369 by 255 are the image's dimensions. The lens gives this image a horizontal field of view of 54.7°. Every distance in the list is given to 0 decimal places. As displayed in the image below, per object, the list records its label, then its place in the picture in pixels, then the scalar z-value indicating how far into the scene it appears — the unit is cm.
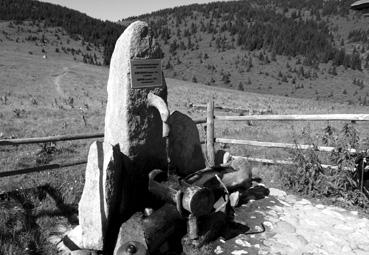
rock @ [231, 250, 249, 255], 412
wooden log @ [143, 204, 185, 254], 390
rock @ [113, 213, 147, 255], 383
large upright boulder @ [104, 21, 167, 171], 469
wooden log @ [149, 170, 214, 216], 404
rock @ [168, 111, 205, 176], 557
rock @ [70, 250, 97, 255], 402
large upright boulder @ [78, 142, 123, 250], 405
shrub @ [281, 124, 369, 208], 546
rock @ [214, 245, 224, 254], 414
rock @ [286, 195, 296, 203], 568
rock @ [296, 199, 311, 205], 559
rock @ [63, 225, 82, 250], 424
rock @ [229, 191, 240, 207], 528
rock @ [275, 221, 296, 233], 466
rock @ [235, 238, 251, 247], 430
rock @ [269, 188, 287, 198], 591
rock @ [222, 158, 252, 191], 548
